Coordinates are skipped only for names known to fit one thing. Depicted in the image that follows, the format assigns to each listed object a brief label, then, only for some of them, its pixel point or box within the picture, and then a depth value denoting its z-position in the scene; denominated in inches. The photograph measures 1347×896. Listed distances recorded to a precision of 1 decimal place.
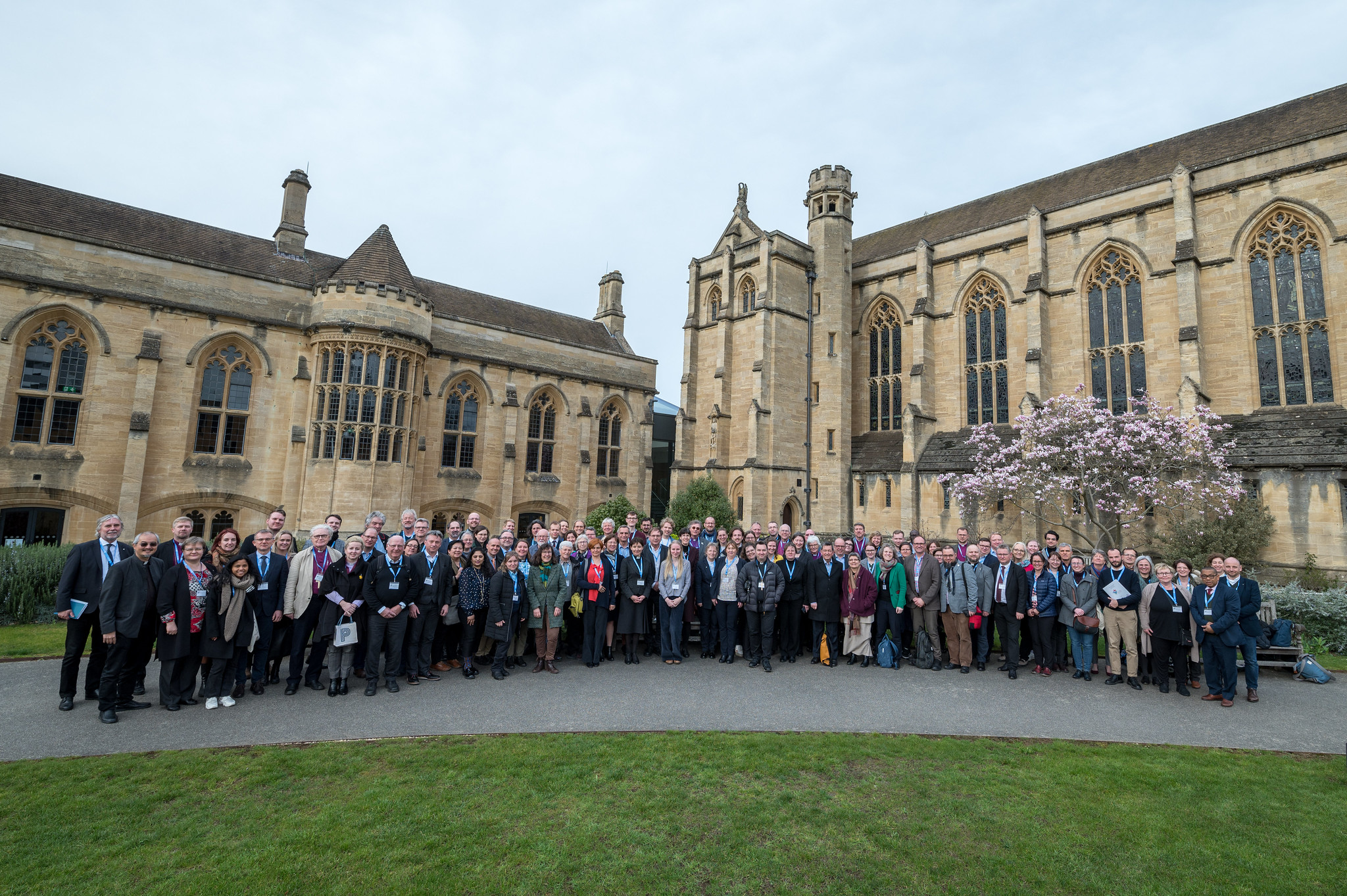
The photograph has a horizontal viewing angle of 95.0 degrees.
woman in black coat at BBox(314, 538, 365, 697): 283.3
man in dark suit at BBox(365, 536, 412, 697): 291.0
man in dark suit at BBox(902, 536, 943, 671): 357.1
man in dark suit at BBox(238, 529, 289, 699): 275.6
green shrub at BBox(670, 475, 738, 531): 890.7
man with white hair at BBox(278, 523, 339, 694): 284.2
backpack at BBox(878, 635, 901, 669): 359.9
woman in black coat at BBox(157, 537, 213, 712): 249.3
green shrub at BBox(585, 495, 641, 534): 831.1
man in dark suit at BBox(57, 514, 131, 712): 249.6
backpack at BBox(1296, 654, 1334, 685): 330.6
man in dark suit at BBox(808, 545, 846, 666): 362.9
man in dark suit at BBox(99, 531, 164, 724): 239.1
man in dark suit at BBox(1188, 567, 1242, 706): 293.9
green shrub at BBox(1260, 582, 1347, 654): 404.5
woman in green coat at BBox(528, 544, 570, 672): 336.8
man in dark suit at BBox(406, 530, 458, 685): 306.7
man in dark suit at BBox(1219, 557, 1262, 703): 298.7
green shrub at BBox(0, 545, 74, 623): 427.5
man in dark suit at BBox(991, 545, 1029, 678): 341.7
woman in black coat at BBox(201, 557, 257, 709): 258.1
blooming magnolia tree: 656.4
